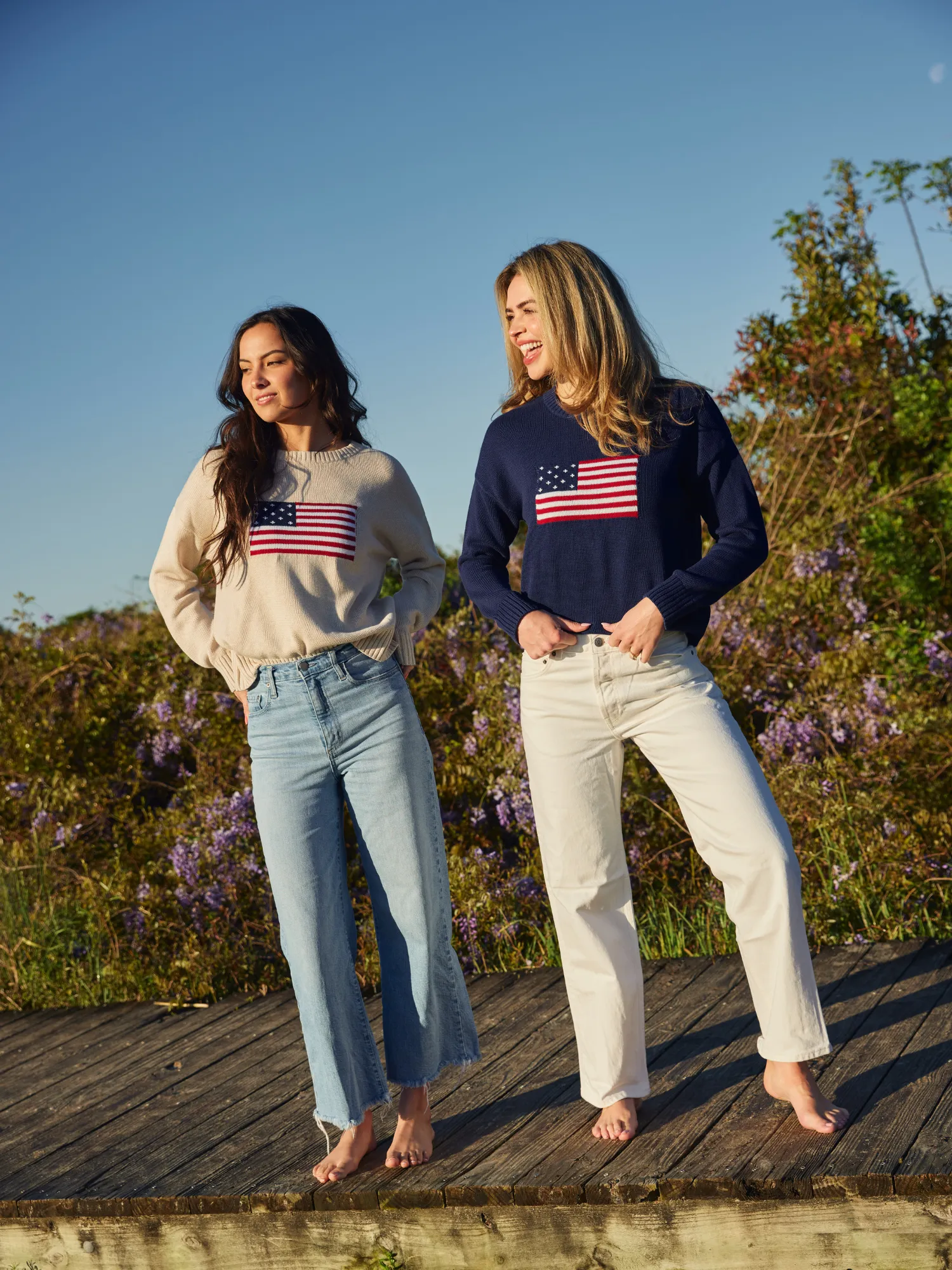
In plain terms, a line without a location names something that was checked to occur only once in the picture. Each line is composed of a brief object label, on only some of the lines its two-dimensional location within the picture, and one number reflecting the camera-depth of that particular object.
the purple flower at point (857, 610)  5.62
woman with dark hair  2.59
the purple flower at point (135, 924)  4.83
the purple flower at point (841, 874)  4.15
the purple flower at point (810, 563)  5.77
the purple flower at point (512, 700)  5.14
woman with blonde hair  2.47
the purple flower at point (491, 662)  5.43
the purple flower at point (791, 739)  4.89
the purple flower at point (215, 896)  4.73
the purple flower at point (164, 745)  5.84
